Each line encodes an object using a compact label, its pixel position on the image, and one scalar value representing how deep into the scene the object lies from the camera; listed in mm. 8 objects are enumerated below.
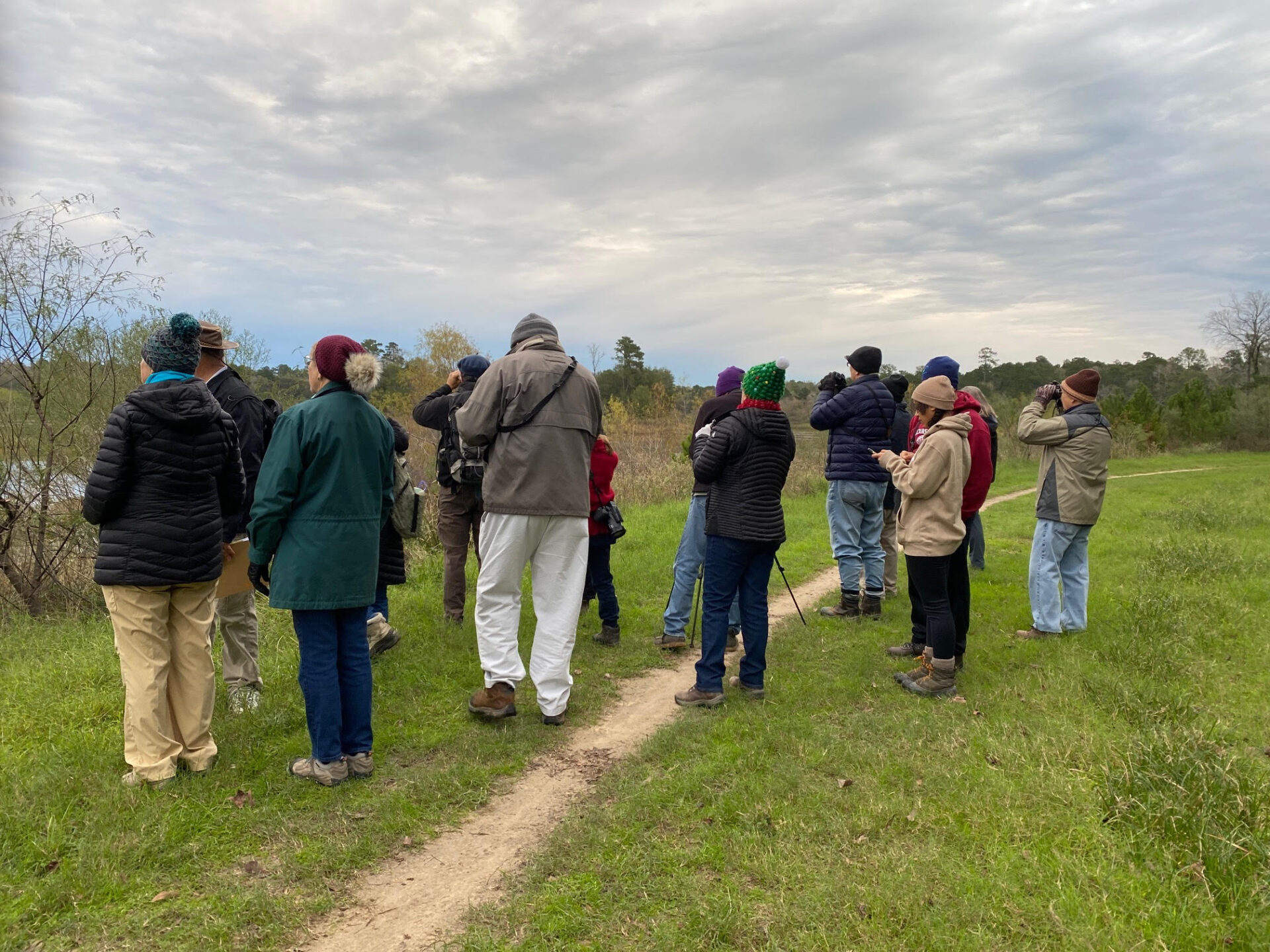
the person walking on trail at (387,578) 5223
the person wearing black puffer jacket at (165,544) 3562
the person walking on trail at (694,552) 5848
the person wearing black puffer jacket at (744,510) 4730
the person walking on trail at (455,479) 5707
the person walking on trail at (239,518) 4418
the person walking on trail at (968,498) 5285
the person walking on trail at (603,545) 5988
